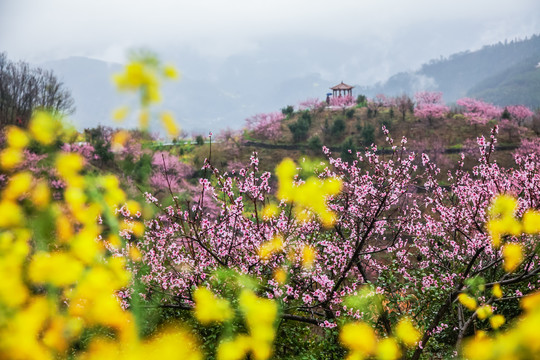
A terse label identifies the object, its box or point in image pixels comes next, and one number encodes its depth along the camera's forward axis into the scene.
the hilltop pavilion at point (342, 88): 118.62
